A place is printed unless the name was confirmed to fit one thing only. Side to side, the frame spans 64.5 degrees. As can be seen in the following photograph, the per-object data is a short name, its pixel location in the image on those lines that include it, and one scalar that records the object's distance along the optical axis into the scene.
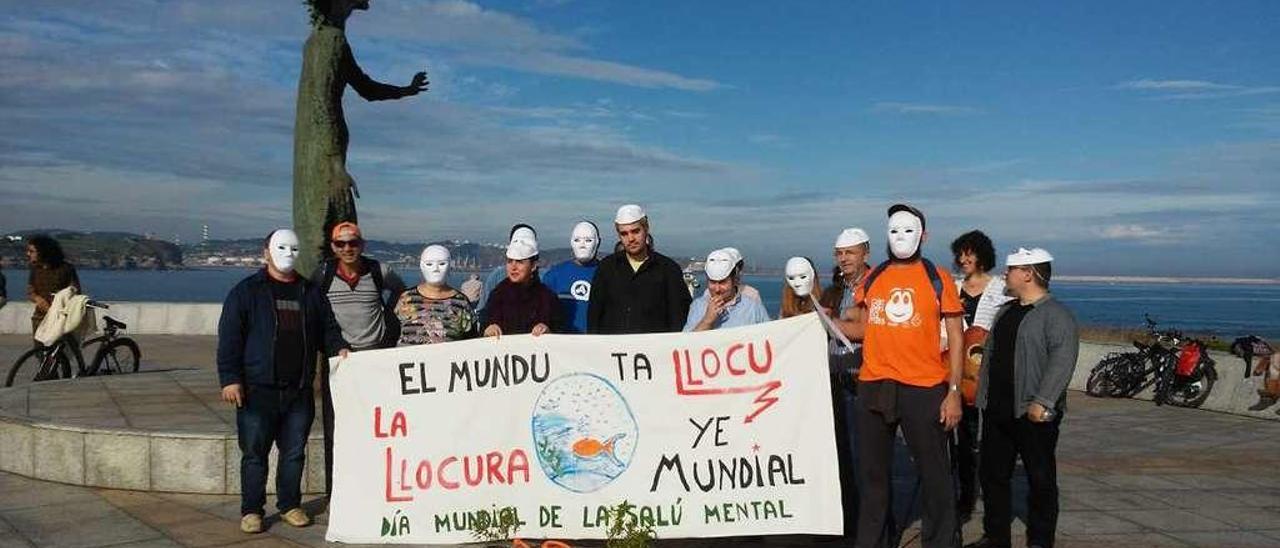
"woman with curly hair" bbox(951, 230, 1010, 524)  6.57
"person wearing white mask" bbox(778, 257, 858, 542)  5.63
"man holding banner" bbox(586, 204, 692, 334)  5.94
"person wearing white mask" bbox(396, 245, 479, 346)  5.86
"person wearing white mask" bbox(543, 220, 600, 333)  6.48
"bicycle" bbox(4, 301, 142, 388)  10.66
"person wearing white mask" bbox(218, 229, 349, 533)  5.56
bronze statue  8.64
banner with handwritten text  5.32
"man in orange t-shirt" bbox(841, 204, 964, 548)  5.02
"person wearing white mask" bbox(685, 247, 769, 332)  5.50
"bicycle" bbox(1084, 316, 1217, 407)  12.82
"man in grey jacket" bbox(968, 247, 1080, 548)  5.23
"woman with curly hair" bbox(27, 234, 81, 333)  11.22
